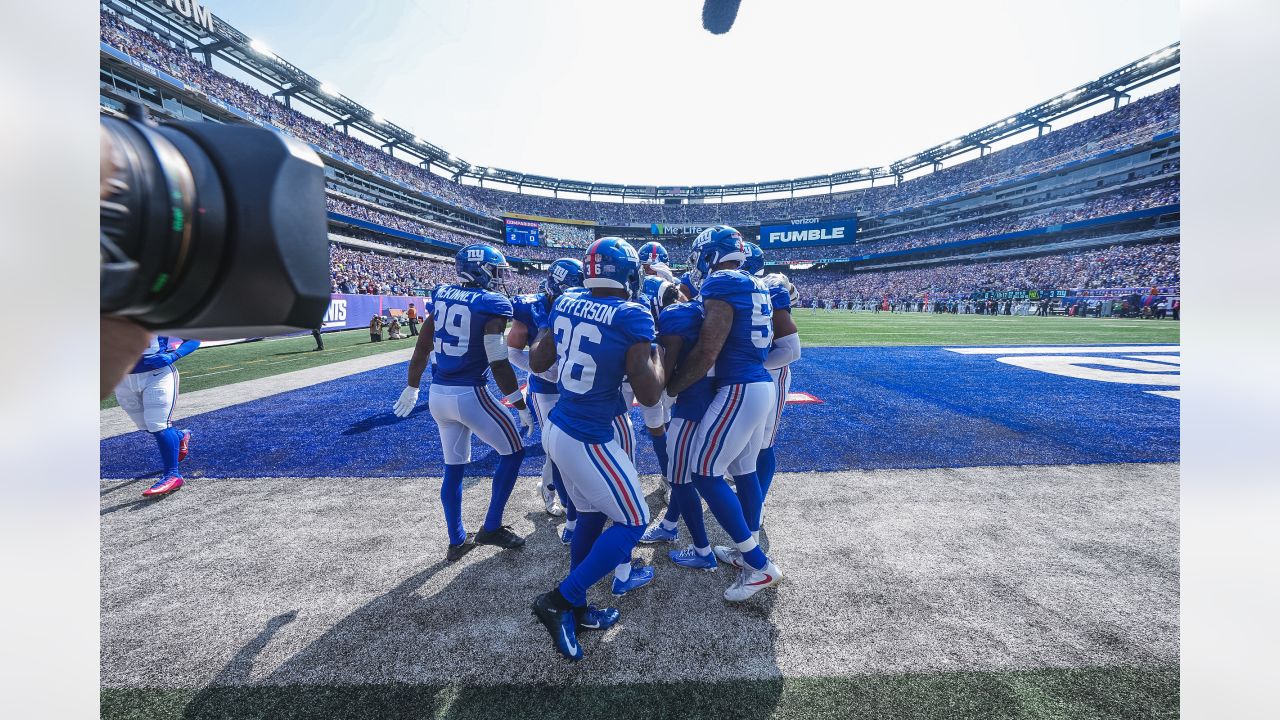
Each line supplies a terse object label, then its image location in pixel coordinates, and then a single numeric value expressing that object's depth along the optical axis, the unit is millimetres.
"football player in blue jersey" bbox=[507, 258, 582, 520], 3895
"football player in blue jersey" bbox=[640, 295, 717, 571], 2801
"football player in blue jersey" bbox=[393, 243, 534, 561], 3311
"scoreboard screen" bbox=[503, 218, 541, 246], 55969
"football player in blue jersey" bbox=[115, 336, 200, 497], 4250
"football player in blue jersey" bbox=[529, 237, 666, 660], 2395
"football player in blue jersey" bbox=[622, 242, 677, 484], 2932
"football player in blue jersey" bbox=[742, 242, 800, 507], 3443
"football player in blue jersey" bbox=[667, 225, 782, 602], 2738
